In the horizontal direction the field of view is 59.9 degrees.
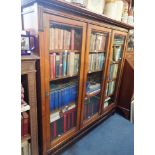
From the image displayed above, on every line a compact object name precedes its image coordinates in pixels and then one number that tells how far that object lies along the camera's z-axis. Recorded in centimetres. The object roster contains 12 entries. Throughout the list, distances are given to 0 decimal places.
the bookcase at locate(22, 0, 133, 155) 110
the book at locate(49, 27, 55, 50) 123
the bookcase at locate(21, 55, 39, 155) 102
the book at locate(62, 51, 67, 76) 138
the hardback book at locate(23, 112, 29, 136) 114
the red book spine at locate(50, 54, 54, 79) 125
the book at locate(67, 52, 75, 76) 143
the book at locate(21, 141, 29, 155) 121
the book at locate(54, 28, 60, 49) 126
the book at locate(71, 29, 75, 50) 140
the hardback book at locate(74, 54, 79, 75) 149
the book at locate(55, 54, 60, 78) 132
